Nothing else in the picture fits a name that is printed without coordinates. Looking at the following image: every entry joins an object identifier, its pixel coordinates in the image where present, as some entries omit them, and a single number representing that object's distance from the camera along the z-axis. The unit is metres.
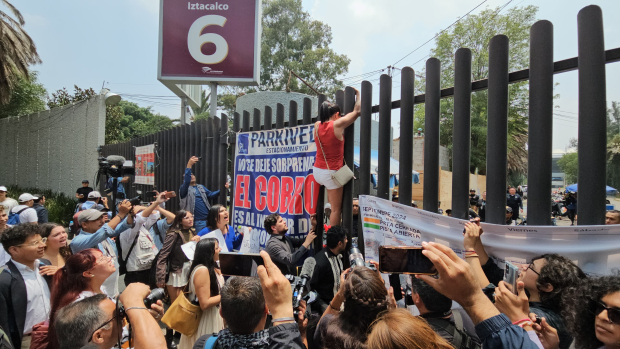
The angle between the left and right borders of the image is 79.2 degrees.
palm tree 14.49
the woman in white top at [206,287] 3.00
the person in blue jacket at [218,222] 4.46
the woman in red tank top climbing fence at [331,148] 3.94
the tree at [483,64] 20.09
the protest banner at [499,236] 2.27
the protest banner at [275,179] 4.42
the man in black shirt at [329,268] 3.35
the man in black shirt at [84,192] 10.60
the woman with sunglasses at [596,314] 1.49
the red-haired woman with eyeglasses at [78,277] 2.49
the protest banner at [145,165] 9.19
